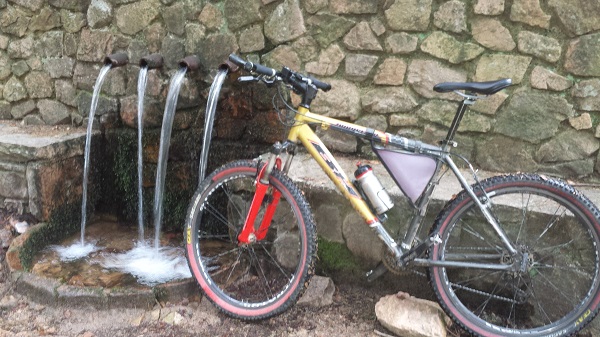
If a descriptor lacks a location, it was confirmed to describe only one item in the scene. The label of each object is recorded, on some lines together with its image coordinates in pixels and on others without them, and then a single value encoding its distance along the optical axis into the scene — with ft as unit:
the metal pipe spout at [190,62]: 12.16
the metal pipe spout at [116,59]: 12.92
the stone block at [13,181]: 12.17
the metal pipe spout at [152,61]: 12.52
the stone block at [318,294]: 10.05
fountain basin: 9.89
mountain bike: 8.30
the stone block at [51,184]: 12.07
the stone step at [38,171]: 12.07
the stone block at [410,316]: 8.79
